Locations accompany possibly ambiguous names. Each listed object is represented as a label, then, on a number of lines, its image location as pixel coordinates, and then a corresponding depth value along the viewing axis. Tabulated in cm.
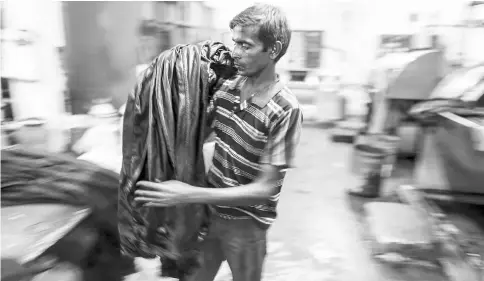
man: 89
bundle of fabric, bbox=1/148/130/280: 122
